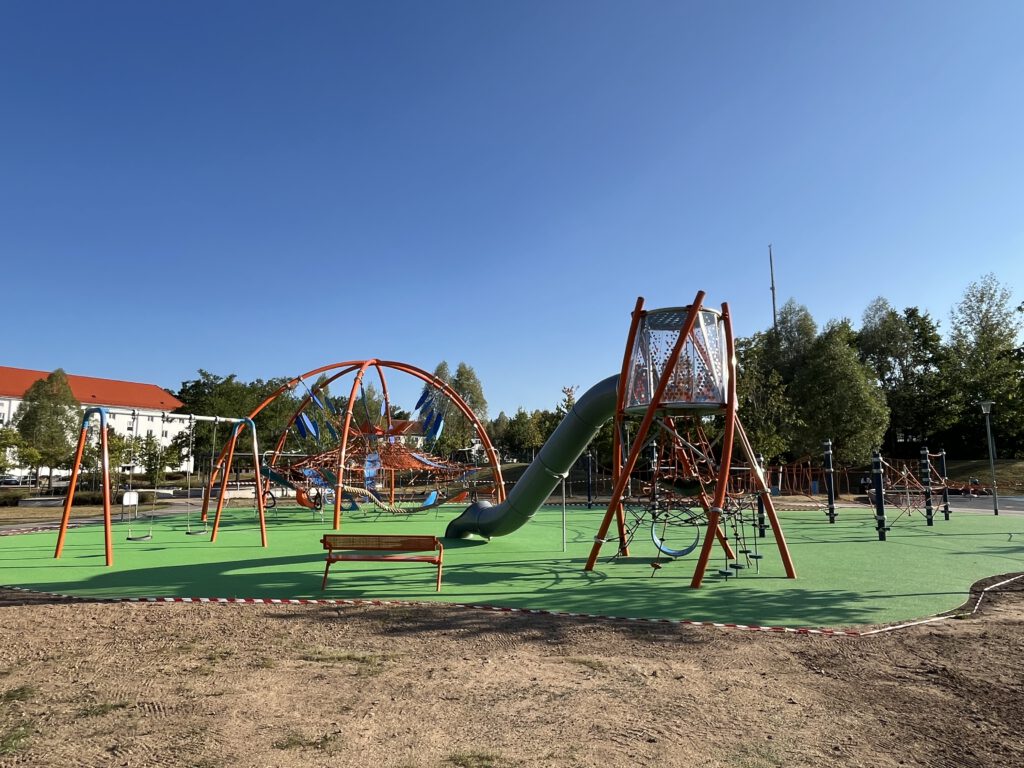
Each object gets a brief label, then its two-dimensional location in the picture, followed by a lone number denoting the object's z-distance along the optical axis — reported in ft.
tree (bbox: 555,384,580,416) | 142.00
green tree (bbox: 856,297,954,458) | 171.42
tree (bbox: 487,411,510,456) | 284.69
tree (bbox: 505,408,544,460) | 197.57
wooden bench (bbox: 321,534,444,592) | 32.32
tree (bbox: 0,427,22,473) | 120.39
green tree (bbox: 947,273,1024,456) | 142.10
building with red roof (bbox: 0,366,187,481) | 249.14
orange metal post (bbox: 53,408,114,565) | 39.68
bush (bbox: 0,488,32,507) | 109.29
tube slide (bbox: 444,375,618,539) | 41.24
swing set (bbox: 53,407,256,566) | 39.70
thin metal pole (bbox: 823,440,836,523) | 66.59
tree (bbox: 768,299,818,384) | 172.14
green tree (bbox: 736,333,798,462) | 115.44
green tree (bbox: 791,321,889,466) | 129.90
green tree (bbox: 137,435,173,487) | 115.75
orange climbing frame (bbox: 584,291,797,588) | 34.12
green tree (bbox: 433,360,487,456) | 245.00
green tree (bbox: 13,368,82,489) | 134.92
